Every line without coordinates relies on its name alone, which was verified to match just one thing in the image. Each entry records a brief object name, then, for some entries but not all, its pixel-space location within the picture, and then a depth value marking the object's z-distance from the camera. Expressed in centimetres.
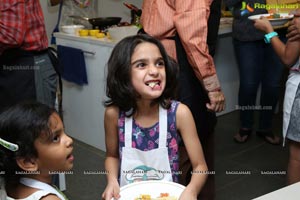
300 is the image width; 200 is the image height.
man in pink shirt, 172
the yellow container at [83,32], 314
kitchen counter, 301
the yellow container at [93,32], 311
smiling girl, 152
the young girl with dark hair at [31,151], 117
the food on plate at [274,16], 233
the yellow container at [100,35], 306
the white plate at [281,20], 227
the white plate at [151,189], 137
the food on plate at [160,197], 135
